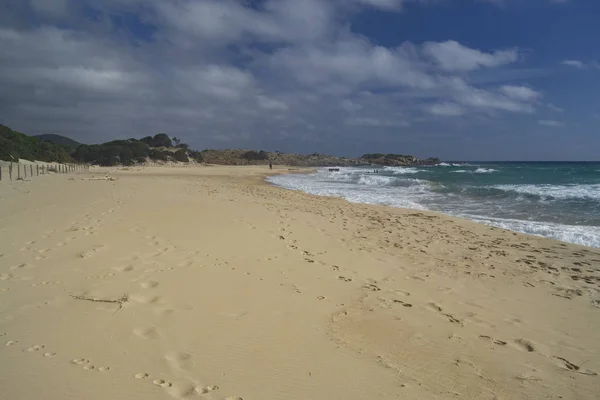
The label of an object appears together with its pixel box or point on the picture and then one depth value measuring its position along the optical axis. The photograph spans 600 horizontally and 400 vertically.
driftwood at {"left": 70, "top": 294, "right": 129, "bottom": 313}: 3.92
